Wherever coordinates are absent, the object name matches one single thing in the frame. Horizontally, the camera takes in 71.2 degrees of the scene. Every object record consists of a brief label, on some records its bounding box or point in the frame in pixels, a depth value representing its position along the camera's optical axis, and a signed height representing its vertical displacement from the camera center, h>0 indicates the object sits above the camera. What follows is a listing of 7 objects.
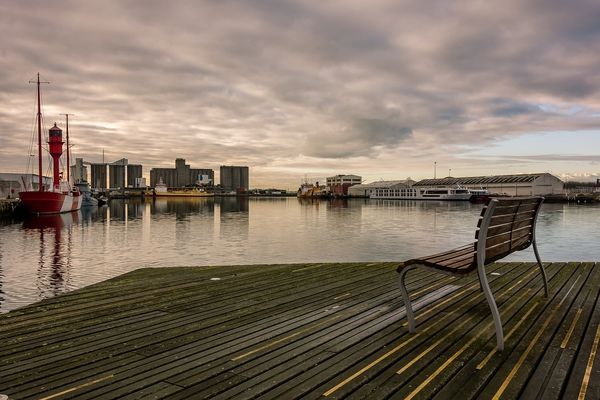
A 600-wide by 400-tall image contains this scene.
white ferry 147.75 -2.08
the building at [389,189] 190.38 -0.32
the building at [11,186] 94.97 -0.20
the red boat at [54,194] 59.93 -1.31
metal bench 4.37 -0.68
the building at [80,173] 139.12 +4.30
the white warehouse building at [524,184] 153.62 +1.95
